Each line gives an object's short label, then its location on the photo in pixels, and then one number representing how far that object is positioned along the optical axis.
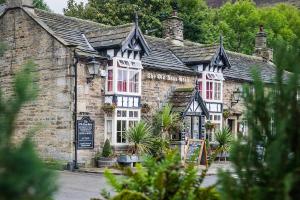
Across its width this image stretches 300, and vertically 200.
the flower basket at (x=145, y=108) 21.80
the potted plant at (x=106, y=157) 19.34
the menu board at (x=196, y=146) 20.22
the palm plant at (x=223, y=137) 23.76
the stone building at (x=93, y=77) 19.16
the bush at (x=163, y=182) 3.76
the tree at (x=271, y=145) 2.62
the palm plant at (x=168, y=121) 21.44
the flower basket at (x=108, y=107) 19.80
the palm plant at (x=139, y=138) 19.66
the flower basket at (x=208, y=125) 24.84
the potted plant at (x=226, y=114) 26.36
